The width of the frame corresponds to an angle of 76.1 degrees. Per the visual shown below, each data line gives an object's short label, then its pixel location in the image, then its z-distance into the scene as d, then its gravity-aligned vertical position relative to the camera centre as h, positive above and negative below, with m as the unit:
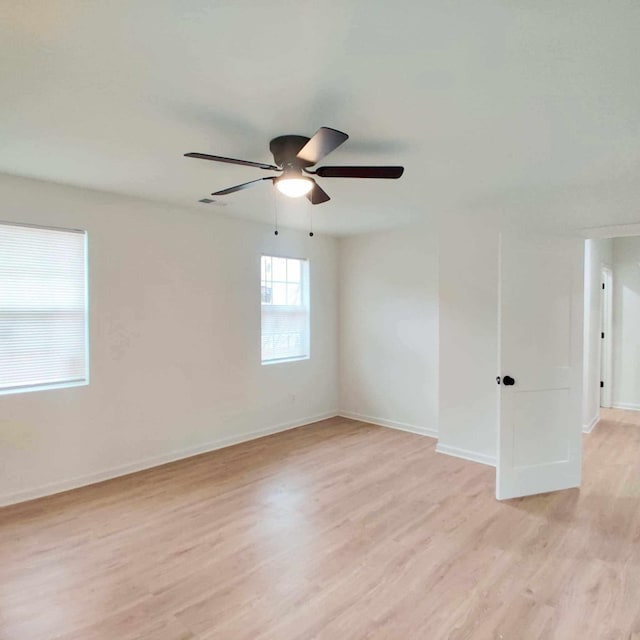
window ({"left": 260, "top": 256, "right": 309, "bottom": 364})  4.96 +0.07
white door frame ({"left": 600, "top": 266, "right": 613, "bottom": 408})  6.01 -0.22
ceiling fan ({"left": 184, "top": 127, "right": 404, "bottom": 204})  2.15 +0.81
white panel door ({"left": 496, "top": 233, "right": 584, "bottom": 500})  3.28 -0.32
